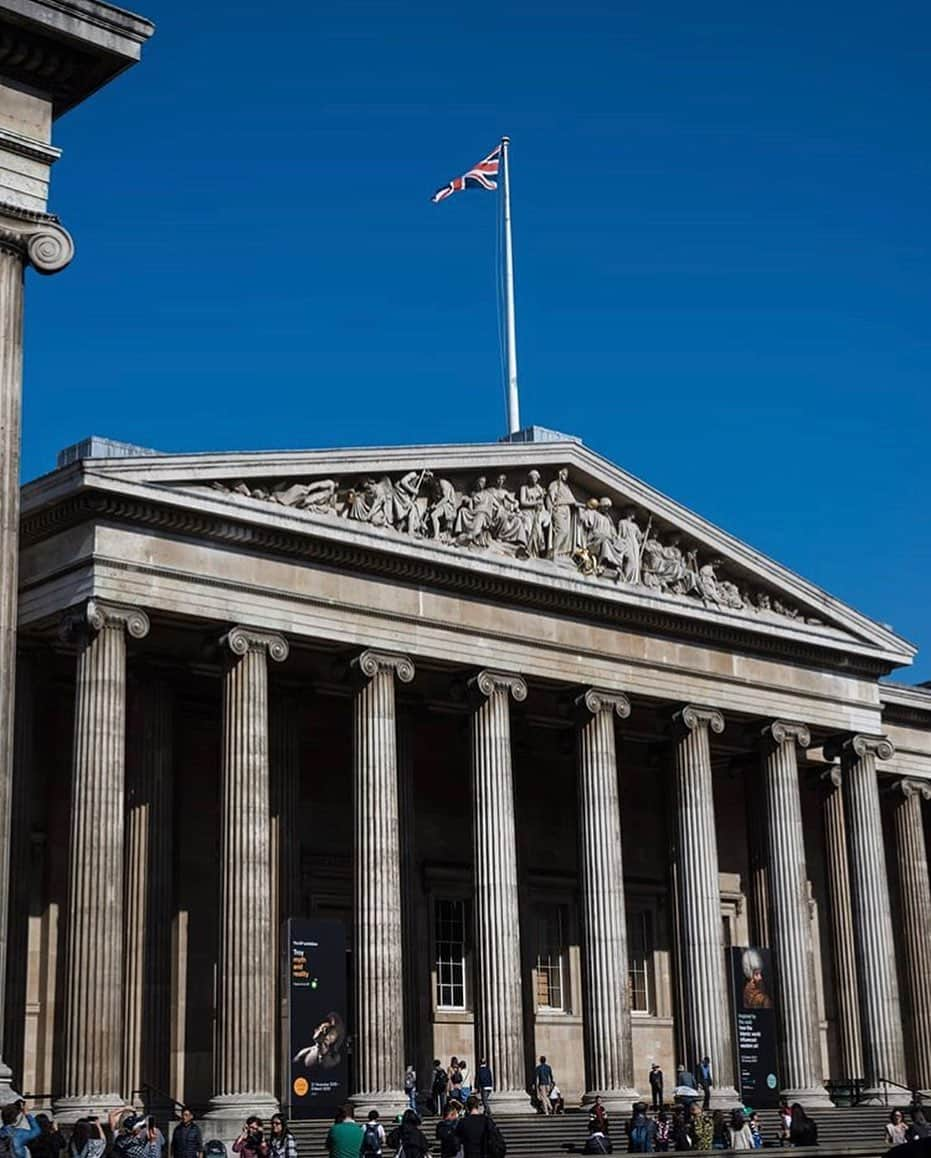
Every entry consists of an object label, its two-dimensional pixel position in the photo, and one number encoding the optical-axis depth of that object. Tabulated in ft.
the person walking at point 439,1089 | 116.26
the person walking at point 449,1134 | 78.89
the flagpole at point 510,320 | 142.82
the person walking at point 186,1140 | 89.61
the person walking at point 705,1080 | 124.26
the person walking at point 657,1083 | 131.13
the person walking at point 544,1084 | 119.96
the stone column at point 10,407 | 57.26
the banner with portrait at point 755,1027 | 121.80
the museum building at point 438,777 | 105.40
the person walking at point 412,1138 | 84.02
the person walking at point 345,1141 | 79.05
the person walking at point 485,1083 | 113.29
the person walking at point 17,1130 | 55.26
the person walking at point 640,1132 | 107.86
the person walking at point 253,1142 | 89.86
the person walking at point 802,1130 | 116.47
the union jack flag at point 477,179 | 145.60
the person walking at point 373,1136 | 92.38
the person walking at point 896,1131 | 115.96
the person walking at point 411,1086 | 109.09
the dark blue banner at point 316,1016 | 102.17
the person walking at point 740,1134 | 108.58
